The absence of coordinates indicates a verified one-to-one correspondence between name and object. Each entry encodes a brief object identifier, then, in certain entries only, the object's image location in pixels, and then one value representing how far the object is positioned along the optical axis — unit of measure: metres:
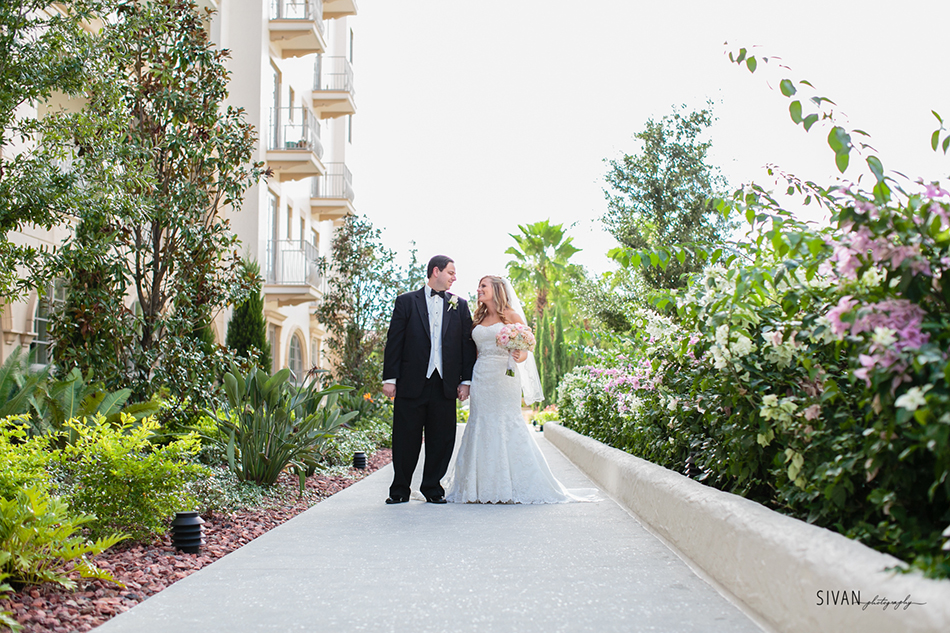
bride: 6.81
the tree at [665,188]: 21.33
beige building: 19.30
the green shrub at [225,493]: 5.54
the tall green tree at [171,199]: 7.83
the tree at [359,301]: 16.80
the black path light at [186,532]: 4.27
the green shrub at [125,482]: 4.21
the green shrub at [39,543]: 3.20
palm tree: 41.72
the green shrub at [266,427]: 6.70
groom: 6.83
